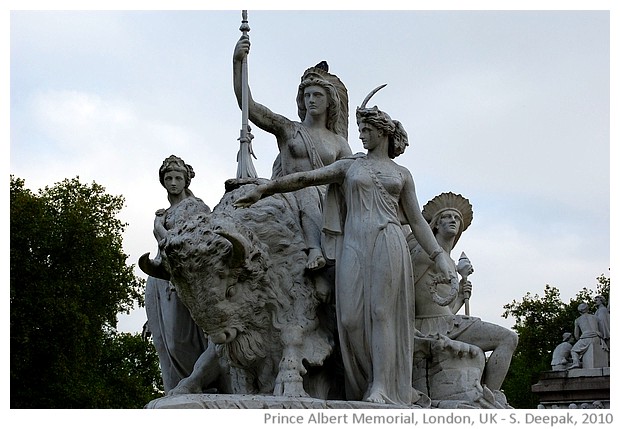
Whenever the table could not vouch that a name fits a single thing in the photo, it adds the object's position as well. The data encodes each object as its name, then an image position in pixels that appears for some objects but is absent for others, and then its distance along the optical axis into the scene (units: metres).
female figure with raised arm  11.26
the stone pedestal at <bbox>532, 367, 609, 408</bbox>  23.06
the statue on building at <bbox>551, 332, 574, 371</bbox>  29.59
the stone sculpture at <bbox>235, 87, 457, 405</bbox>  10.12
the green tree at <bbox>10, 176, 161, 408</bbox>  26.41
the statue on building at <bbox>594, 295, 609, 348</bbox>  29.91
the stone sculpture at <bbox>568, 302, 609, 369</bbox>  28.48
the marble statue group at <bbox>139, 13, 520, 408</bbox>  10.08
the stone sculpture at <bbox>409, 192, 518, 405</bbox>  10.98
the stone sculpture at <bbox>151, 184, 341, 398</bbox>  9.94
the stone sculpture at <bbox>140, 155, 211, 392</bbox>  11.20
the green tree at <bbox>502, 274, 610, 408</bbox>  41.12
